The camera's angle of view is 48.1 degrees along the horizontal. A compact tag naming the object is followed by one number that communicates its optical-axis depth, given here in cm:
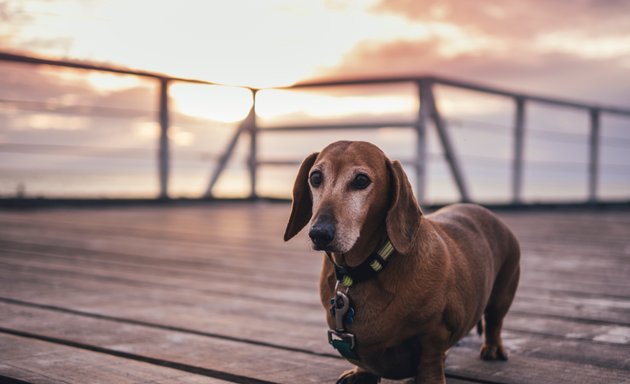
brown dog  143
